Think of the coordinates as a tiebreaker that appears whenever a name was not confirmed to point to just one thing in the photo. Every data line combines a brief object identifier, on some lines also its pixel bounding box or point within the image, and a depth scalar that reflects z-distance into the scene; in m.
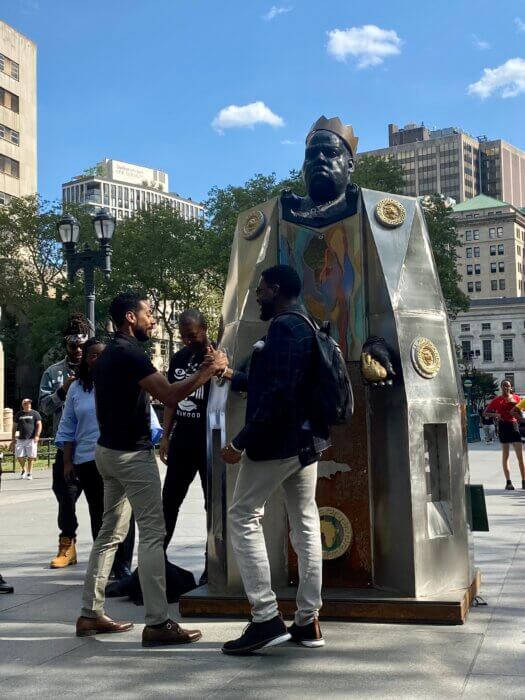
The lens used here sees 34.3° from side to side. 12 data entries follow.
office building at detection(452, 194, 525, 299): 133.25
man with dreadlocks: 7.14
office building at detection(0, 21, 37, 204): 58.75
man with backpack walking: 4.39
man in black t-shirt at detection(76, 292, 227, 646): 4.65
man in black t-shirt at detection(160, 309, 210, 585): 6.23
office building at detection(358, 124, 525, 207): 165.75
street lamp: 17.69
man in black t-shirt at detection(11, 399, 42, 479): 19.30
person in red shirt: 13.52
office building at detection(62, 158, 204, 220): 159.62
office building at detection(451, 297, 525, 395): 112.44
